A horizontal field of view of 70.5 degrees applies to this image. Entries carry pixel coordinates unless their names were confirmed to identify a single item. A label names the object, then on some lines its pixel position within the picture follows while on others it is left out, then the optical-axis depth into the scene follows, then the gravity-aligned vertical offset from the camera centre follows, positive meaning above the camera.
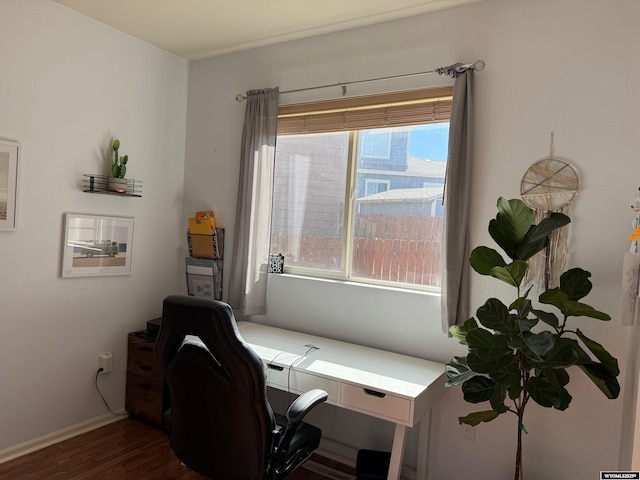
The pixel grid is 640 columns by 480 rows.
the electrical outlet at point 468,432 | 2.41 -1.01
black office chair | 1.69 -0.69
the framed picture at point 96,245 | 2.84 -0.19
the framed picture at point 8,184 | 2.50 +0.15
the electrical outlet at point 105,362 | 3.07 -0.98
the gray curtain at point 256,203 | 3.04 +0.16
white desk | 2.05 -0.69
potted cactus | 2.92 +0.30
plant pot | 2.91 +0.22
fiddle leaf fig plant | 1.77 -0.38
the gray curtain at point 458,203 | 2.38 +0.20
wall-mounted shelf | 2.88 +0.20
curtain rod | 2.39 +0.93
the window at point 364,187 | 2.62 +0.30
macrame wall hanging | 2.17 +0.22
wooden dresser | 3.04 -1.11
